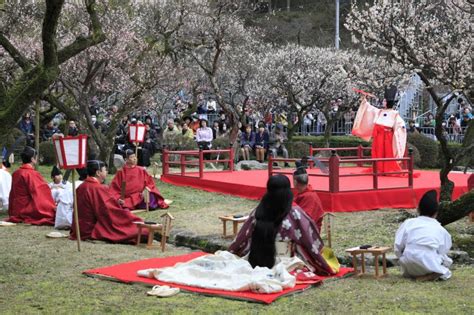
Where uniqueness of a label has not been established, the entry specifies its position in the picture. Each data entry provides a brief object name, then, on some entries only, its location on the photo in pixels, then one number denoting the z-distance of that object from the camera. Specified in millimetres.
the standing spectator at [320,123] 31562
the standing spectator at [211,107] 32719
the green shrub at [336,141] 26733
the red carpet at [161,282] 7211
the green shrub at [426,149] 23625
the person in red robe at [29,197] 12688
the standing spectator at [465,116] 26933
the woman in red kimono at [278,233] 7953
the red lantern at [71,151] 10391
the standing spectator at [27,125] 25469
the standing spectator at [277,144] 23984
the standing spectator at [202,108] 32544
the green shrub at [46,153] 22953
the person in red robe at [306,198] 9344
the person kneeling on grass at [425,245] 7918
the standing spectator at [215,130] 28178
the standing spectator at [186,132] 24516
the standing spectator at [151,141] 24538
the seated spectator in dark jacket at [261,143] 24516
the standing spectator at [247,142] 24844
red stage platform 13703
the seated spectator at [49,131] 25812
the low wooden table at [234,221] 10875
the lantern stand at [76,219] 10078
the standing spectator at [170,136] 24516
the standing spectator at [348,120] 30516
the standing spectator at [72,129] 25047
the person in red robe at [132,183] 13750
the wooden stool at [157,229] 10252
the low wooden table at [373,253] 8023
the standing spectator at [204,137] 24812
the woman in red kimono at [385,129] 16656
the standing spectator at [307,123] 31609
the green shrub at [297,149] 24844
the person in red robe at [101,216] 11008
